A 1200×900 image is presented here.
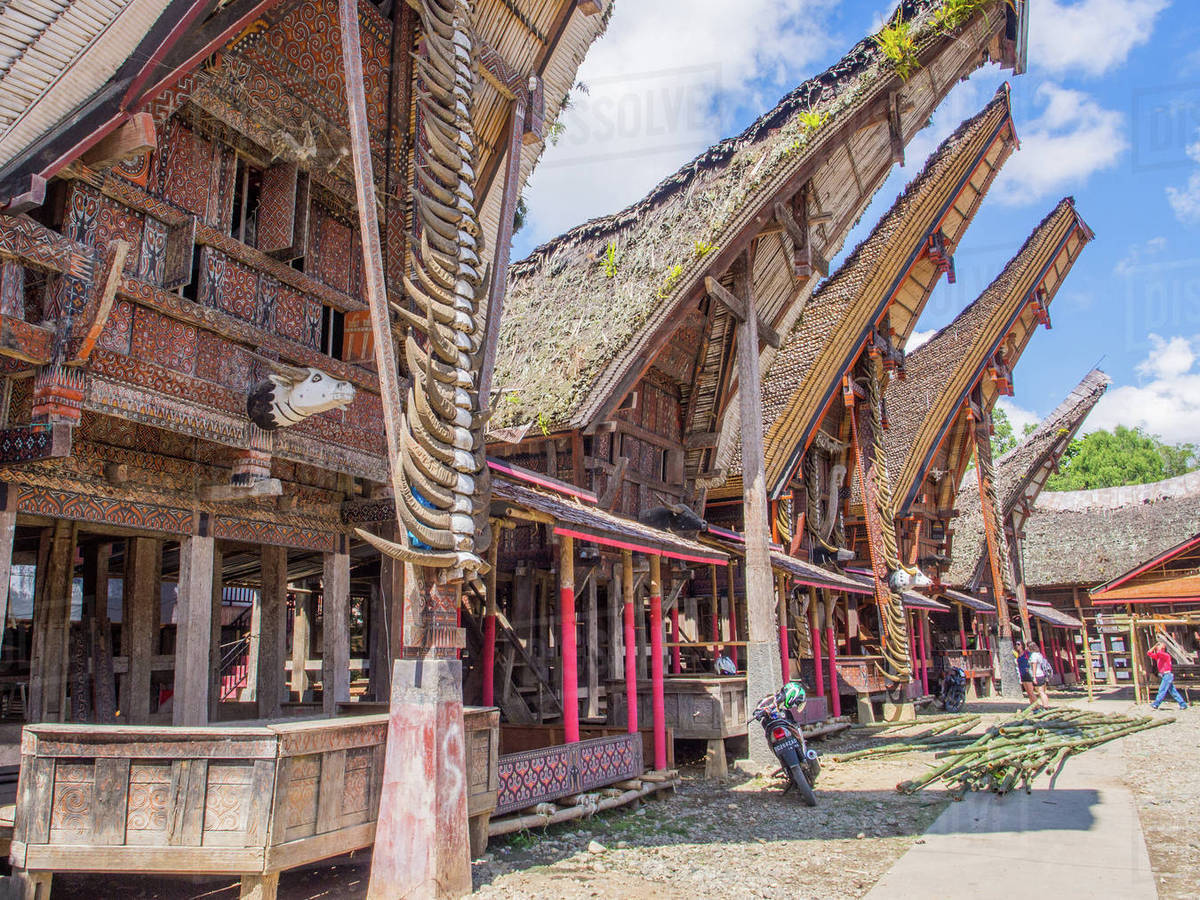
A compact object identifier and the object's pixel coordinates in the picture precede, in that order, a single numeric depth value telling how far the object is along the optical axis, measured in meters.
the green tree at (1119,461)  48.34
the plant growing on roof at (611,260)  13.84
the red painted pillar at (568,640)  8.10
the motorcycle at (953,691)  18.56
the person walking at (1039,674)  18.06
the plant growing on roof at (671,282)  11.88
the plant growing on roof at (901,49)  12.69
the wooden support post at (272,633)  8.43
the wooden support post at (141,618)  7.61
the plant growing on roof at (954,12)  12.70
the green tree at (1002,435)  47.41
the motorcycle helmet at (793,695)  9.06
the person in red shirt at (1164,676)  18.69
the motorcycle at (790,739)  8.66
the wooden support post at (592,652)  11.71
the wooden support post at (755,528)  11.12
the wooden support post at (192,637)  6.60
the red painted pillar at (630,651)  9.06
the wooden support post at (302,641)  13.31
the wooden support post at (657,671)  9.35
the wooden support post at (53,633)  7.17
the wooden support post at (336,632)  7.97
